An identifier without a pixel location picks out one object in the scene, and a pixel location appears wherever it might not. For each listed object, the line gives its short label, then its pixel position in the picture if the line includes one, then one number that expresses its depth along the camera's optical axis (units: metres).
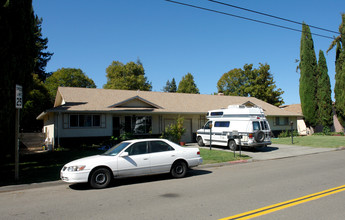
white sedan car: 7.91
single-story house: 18.67
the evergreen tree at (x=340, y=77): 31.94
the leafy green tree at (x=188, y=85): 66.75
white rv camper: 16.41
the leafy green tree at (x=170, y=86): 94.06
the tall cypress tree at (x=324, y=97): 33.28
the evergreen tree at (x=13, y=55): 9.85
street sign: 9.11
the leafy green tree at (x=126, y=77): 51.19
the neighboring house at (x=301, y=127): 34.32
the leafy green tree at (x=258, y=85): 48.32
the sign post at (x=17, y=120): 9.07
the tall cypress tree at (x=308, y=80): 34.00
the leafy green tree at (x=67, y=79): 47.88
